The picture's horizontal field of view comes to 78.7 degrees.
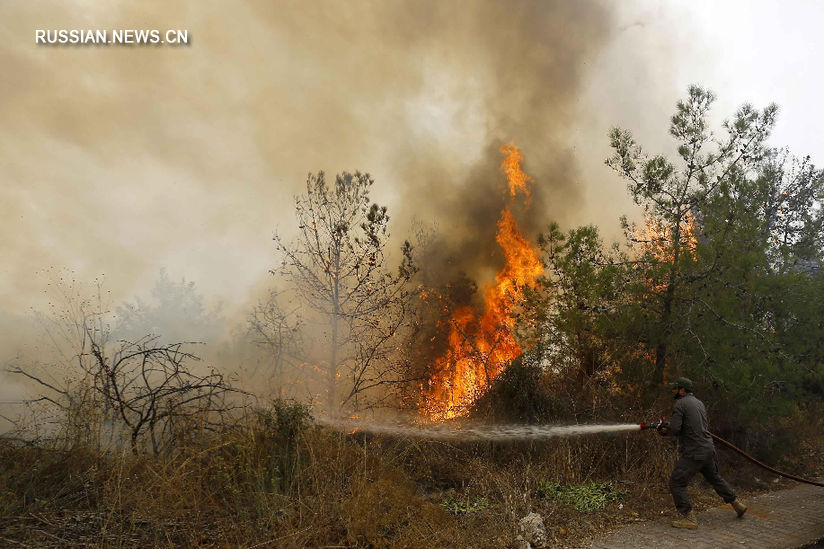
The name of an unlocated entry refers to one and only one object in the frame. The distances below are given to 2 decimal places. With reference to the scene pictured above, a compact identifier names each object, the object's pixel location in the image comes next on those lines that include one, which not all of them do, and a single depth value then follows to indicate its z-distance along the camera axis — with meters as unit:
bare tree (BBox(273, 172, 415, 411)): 14.16
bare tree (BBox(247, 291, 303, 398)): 15.03
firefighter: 6.98
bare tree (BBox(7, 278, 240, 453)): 7.01
